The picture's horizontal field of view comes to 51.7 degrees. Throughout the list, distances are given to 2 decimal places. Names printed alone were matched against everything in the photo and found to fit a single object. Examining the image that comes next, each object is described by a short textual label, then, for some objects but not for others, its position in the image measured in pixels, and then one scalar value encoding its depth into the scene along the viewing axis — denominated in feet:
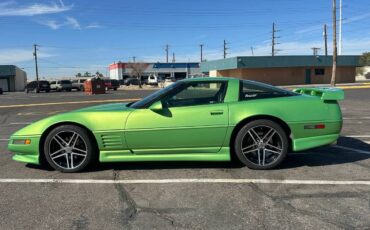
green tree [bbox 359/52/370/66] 242.00
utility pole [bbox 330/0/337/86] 109.50
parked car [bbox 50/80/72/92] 173.47
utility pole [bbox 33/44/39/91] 257.14
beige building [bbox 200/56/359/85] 162.30
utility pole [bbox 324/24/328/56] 186.83
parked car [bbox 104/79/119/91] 171.22
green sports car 16.67
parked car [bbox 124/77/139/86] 226.28
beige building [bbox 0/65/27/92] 216.95
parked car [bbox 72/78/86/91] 179.69
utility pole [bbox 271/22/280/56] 228.22
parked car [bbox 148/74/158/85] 212.02
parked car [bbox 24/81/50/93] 168.14
